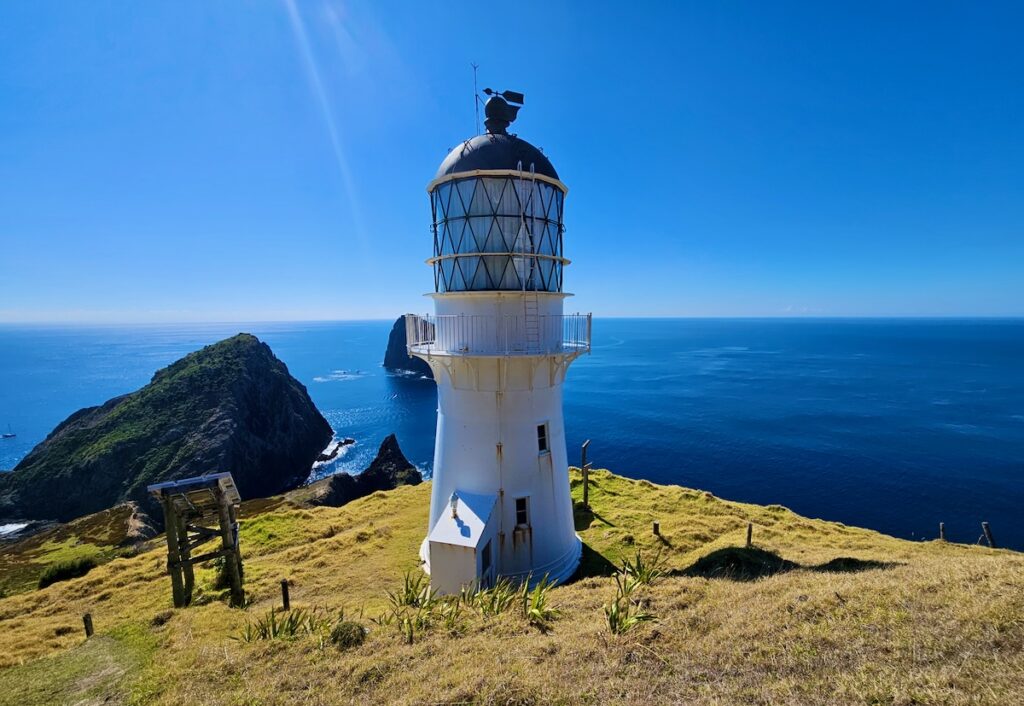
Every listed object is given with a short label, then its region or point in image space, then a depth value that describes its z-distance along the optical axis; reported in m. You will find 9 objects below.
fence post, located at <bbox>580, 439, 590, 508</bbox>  18.97
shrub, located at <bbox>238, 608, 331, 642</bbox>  8.40
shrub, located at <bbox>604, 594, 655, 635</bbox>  7.34
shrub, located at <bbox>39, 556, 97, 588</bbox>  17.56
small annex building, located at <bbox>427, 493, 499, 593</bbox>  10.59
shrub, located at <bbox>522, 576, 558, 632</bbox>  8.12
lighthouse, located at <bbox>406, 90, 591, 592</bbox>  11.46
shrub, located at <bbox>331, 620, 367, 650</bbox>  7.70
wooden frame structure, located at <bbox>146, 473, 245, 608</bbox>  11.48
